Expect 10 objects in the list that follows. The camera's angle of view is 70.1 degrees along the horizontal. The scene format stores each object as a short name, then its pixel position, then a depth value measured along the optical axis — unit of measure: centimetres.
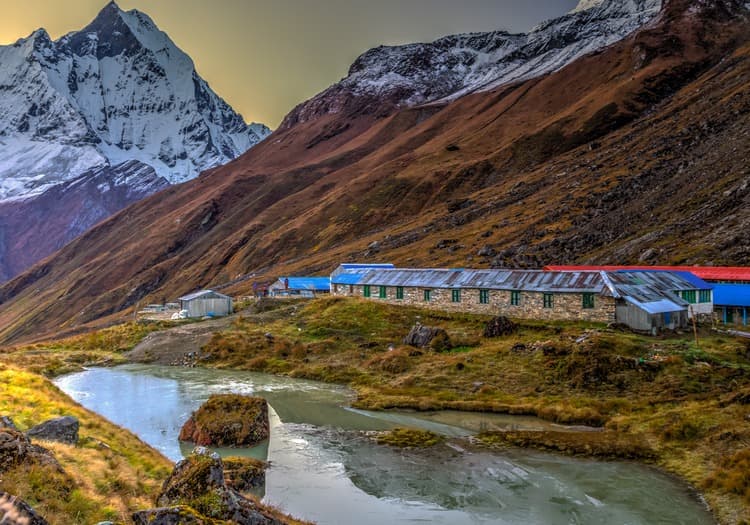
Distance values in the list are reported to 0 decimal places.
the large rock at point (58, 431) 1700
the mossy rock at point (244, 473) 1941
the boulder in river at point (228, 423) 2586
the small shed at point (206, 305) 7188
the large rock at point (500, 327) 4394
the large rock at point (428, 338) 4431
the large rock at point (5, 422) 1532
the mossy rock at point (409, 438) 2617
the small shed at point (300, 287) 8212
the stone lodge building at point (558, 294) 4101
